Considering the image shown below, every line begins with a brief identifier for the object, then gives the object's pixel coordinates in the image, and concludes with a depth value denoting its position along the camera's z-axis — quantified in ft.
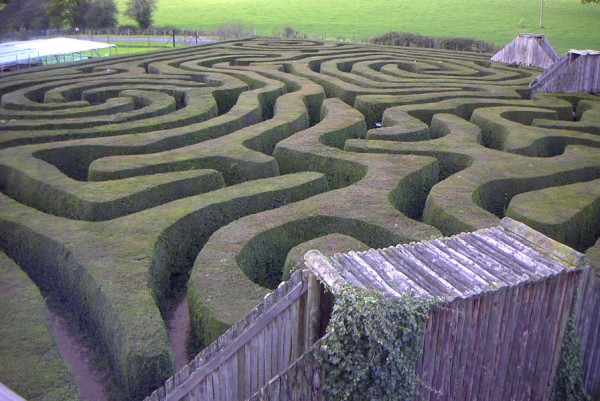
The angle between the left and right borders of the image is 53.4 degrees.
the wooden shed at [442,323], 20.71
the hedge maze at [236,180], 30.14
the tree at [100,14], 194.90
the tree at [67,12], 187.11
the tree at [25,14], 189.67
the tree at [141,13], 201.05
